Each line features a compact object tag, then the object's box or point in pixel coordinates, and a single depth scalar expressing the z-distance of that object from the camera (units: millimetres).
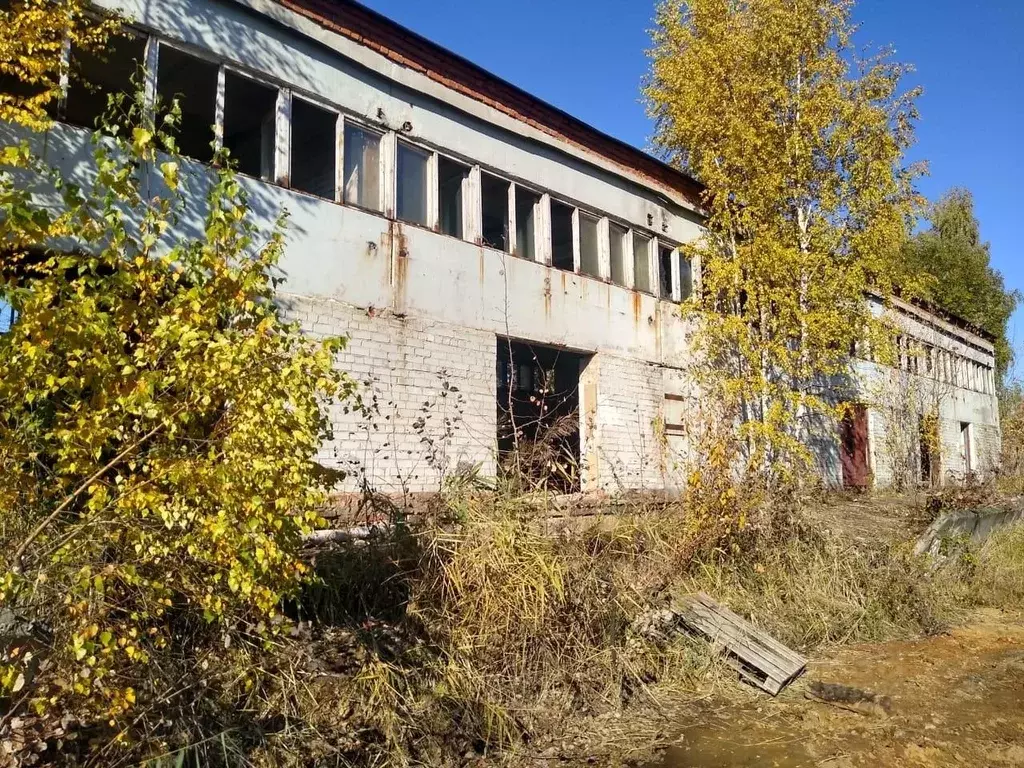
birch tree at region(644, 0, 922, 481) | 13438
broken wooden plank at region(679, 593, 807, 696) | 5773
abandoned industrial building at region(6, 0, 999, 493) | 8266
